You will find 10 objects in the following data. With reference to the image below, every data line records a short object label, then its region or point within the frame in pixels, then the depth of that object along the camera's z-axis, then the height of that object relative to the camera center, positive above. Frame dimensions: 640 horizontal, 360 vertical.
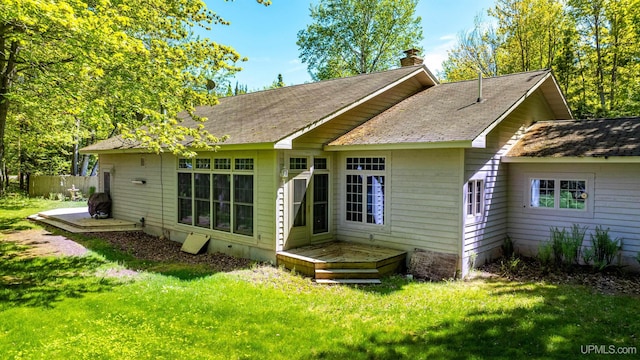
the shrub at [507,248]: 9.58 -1.80
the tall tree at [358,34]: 29.45 +10.41
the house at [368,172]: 8.32 +0.03
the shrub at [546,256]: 8.59 -1.79
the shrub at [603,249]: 8.24 -1.59
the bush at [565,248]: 8.43 -1.61
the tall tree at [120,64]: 6.89 +2.16
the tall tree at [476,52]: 25.75 +7.93
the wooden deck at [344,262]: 7.88 -1.81
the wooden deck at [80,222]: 13.11 -1.65
